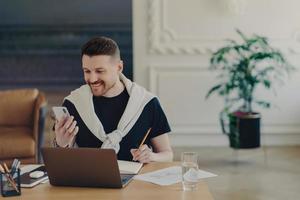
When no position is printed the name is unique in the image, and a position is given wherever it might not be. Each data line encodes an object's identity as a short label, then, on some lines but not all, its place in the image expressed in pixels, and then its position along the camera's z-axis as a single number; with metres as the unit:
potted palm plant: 5.22
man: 2.48
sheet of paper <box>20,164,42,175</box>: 2.40
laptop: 2.06
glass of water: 2.15
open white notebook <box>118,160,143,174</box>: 2.36
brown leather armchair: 4.49
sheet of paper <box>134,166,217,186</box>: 2.24
